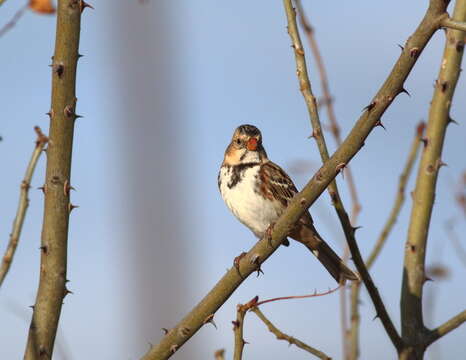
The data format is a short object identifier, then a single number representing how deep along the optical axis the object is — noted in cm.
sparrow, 1195
